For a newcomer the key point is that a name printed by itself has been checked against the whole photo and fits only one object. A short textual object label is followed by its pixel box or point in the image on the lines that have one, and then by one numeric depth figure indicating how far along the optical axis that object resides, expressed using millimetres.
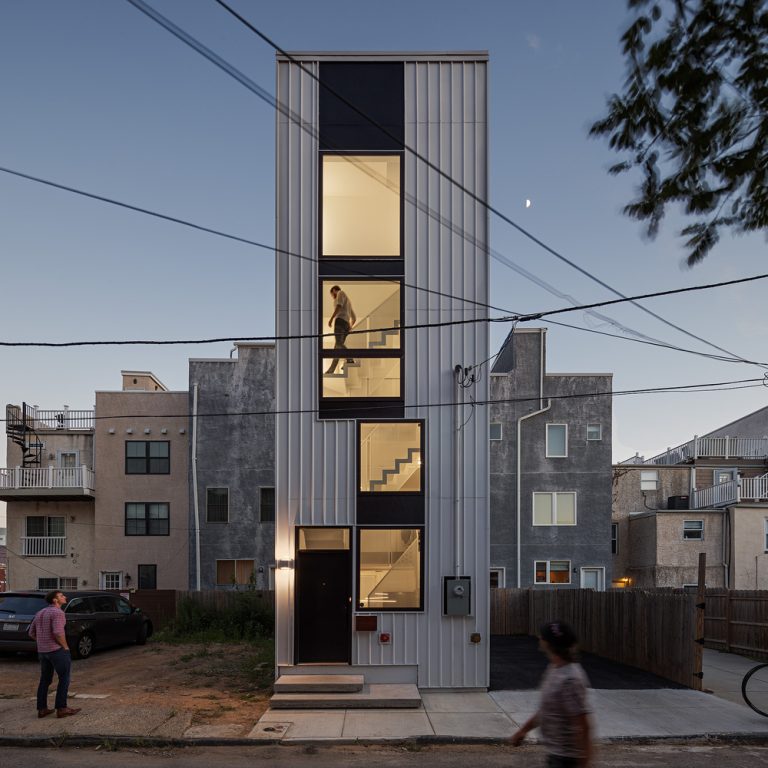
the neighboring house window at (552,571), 27422
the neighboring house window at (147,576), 27548
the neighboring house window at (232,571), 27016
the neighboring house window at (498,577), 27281
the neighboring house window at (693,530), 29297
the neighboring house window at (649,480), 32188
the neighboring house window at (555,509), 27625
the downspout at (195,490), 26803
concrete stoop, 10836
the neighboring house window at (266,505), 27094
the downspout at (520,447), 27306
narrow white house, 12188
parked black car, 15562
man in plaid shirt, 10000
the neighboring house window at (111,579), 27703
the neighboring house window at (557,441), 27938
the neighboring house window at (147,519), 27750
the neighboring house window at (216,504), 27047
